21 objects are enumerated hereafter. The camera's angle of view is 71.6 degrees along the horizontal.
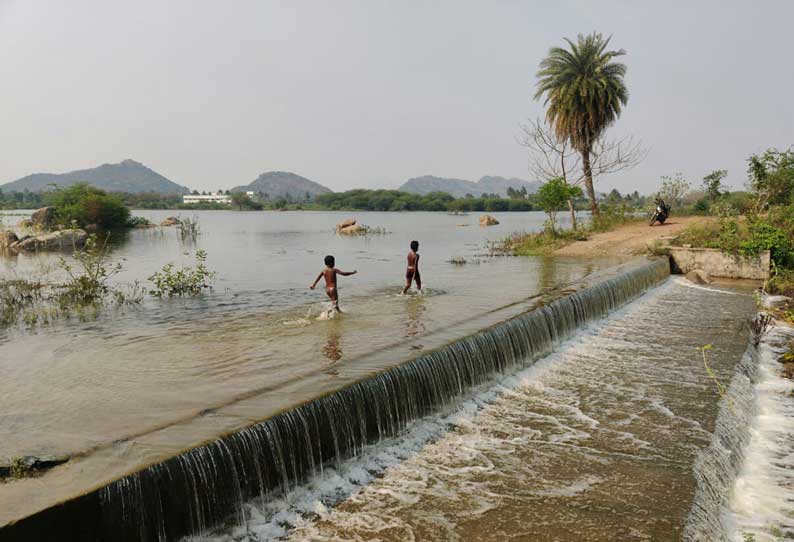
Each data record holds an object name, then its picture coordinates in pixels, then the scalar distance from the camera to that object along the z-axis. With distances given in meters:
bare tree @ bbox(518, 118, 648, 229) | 30.95
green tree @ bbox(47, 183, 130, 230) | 42.97
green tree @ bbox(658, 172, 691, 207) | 35.38
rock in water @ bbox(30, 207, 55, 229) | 40.53
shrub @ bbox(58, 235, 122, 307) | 13.45
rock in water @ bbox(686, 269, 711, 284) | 18.98
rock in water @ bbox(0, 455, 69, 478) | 4.22
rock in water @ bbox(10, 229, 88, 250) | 29.69
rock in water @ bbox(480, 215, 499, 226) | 58.92
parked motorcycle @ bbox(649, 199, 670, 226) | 28.66
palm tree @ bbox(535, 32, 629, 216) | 33.56
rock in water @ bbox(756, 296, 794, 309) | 14.53
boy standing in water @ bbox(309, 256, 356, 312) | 10.65
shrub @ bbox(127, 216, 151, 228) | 51.07
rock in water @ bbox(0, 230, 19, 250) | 29.20
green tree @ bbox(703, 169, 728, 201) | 38.56
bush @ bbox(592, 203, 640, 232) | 30.47
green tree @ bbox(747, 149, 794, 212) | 25.89
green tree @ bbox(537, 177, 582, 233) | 26.53
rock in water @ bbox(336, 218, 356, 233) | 47.58
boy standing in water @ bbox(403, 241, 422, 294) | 13.34
